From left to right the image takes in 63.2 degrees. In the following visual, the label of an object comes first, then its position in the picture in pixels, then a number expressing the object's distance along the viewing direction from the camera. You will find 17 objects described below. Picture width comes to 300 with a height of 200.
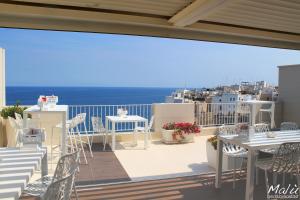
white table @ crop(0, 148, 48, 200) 1.71
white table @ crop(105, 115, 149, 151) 5.60
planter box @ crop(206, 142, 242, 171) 4.14
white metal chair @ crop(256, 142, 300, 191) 2.88
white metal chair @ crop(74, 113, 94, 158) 4.93
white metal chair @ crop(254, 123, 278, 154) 4.32
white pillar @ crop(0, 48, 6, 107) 5.61
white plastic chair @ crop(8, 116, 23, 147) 4.44
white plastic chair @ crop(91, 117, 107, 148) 5.72
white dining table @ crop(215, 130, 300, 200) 2.94
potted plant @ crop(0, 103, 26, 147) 5.05
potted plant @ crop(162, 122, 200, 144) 6.13
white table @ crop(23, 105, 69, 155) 4.23
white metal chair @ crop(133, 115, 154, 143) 5.95
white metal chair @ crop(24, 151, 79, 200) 2.14
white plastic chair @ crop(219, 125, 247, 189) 3.64
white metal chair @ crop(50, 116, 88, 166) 4.87
